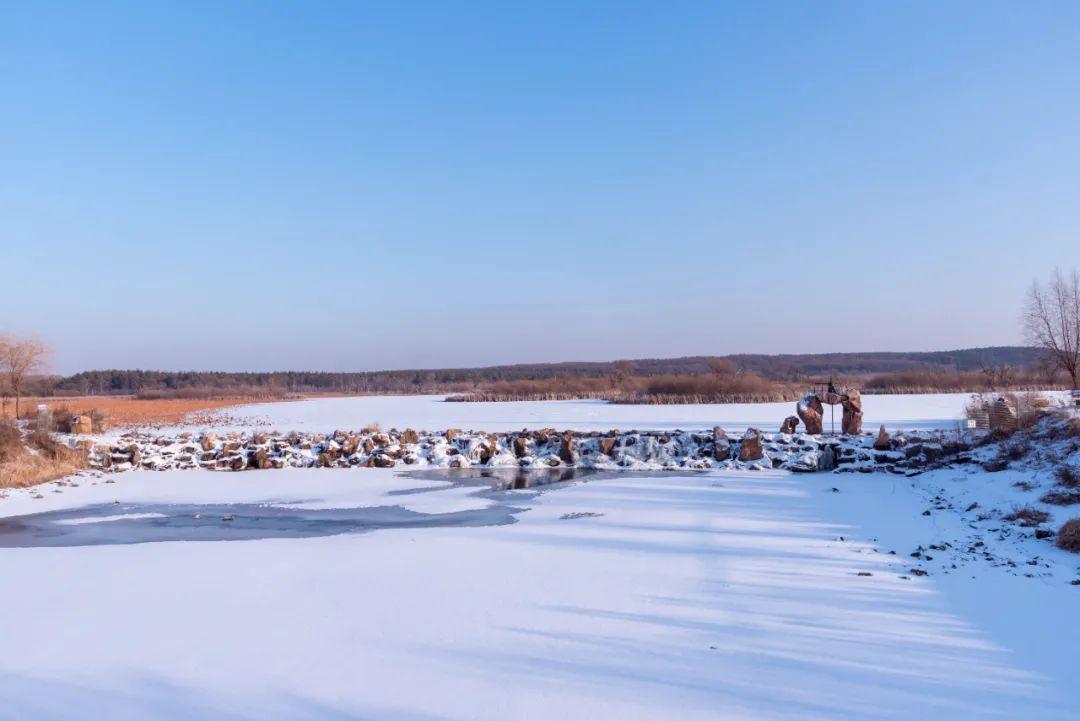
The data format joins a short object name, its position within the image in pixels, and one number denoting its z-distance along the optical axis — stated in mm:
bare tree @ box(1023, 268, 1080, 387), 29016
